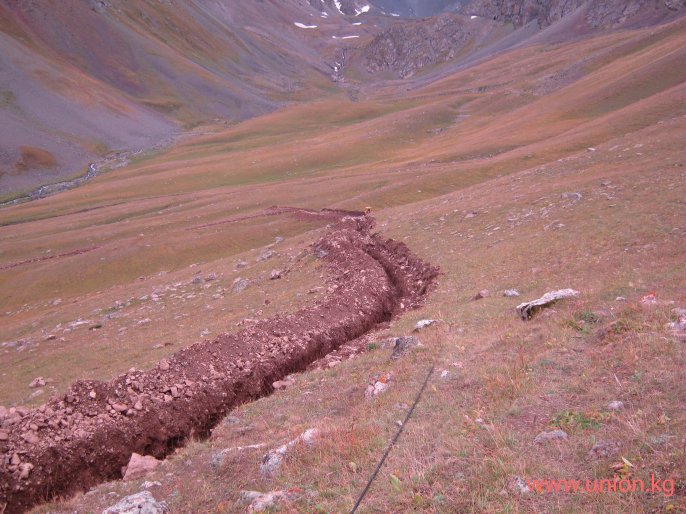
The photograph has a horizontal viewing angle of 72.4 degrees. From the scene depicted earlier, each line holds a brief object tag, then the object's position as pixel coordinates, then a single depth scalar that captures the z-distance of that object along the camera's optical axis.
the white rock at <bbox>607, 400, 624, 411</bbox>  7.99
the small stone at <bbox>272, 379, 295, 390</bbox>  15.59
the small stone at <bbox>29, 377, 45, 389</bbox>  20.19
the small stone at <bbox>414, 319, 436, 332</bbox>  16.50
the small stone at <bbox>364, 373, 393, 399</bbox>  11.84
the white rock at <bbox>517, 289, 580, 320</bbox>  14.41
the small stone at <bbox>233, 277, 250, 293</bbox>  29.58
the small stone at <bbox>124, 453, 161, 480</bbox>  11.31
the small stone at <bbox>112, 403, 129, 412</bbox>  15.02
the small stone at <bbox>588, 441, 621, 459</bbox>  6.93
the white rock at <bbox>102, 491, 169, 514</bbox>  8.76
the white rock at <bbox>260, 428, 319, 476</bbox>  9.05
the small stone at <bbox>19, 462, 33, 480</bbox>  12.76
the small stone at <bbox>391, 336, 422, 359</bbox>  14.10
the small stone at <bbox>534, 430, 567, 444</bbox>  7.65
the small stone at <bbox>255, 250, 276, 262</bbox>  34.94
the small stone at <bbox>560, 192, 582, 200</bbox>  27.76
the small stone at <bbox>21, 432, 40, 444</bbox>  13.42
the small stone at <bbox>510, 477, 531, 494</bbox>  6.55
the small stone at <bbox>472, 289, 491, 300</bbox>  18.70
